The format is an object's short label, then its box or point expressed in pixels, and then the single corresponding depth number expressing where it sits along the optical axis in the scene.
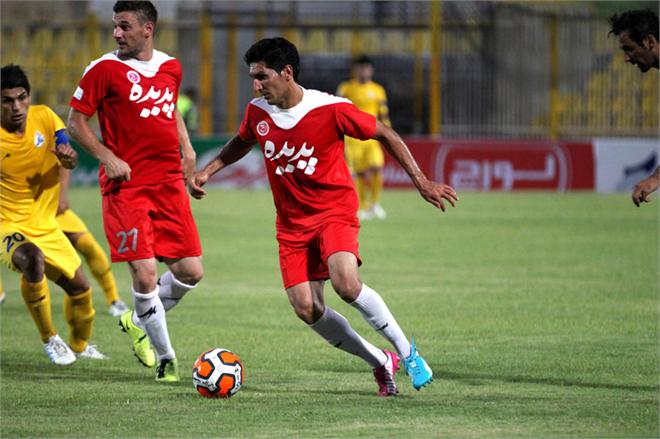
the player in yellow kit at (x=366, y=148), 43.78
